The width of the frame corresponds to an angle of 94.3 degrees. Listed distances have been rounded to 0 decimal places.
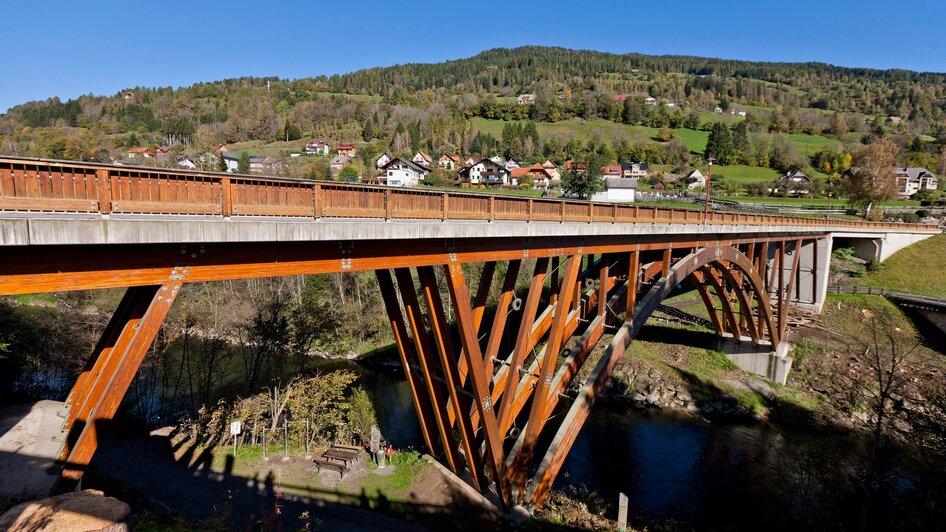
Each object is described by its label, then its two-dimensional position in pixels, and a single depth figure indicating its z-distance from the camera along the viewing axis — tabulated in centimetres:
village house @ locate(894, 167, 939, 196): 6935
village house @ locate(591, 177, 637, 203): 6788
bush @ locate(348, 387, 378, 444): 1775
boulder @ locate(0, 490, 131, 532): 546
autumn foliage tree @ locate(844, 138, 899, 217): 4719
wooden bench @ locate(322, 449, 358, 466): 1563
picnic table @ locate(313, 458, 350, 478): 1525
